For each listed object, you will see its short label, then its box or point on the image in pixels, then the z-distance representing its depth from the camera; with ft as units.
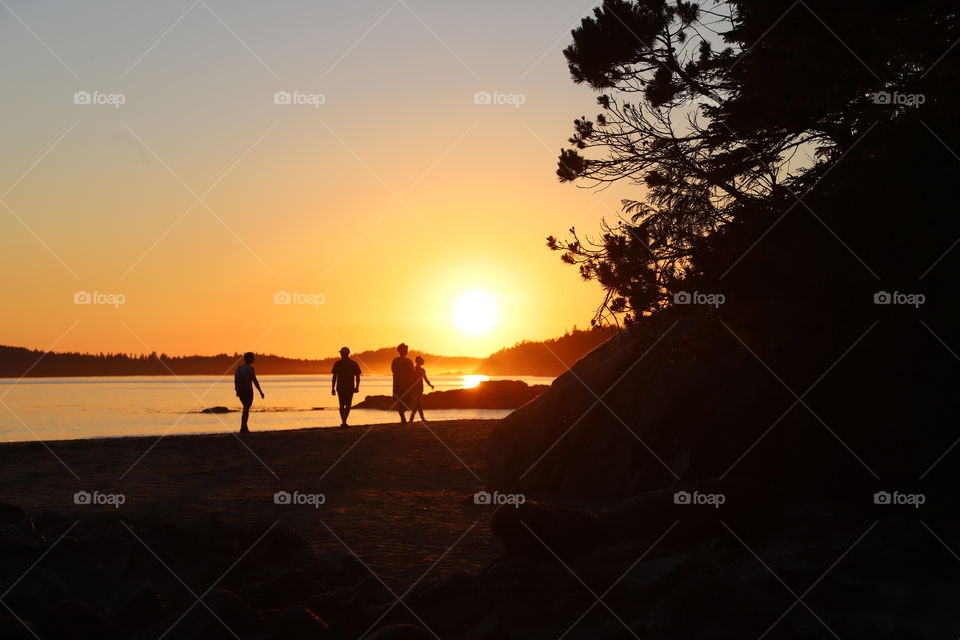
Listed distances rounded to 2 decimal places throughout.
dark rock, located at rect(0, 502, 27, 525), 27.78
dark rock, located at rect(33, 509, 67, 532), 26.68
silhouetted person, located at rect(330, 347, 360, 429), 68.54
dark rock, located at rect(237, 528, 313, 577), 25.14
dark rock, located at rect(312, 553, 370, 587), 23.75
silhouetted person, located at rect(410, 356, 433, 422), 77.41
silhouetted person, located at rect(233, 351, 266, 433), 65.62
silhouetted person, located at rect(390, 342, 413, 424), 71.51
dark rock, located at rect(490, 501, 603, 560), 24.34
